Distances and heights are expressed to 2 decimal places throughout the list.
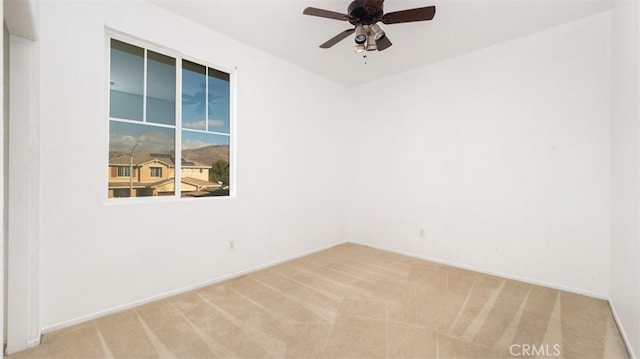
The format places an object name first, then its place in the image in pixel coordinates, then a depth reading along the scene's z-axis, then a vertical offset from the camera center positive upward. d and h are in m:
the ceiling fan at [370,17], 2.25 +1.39
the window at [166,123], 2.55 +0.59
